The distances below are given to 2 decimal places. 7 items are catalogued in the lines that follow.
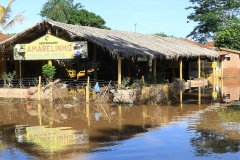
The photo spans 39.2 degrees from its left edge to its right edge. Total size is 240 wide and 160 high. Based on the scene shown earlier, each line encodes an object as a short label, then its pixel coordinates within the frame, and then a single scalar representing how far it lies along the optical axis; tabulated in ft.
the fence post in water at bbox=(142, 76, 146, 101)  48.33
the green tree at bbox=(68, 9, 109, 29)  130.62
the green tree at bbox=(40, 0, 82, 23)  122.11
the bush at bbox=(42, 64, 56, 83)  54.19
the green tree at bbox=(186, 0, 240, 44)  129.49
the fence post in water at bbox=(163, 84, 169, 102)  50.10
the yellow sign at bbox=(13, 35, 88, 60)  53.67
